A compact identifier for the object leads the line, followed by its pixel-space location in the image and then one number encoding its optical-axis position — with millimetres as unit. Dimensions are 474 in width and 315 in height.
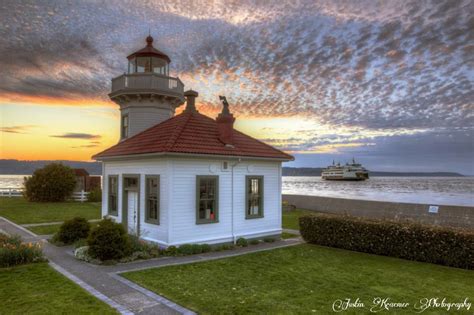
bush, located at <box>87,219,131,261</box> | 10969
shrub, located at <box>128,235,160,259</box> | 11812
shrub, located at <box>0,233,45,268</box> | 10123
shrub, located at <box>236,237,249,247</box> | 14102
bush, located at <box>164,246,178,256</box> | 12094
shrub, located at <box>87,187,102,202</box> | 34219
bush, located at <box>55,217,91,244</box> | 13901
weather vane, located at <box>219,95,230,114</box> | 14937
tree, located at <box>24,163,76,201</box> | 32719
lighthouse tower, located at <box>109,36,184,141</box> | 17812
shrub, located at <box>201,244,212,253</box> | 12761
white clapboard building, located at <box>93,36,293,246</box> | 12641
